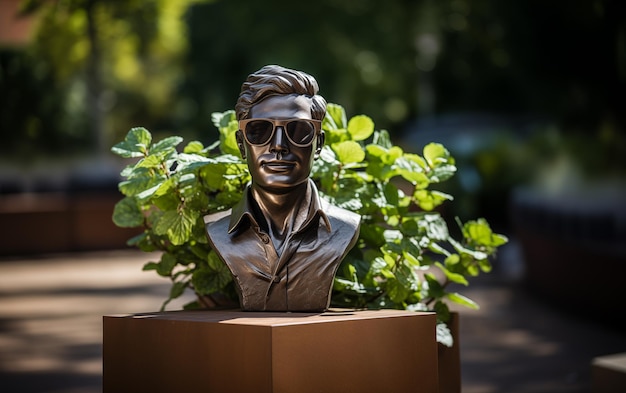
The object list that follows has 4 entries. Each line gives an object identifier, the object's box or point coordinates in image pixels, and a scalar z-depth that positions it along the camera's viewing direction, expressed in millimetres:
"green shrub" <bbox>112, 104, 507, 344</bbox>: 5000
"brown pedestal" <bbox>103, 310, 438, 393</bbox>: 4094
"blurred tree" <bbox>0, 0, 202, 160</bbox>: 24234
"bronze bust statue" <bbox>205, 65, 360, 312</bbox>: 4590
